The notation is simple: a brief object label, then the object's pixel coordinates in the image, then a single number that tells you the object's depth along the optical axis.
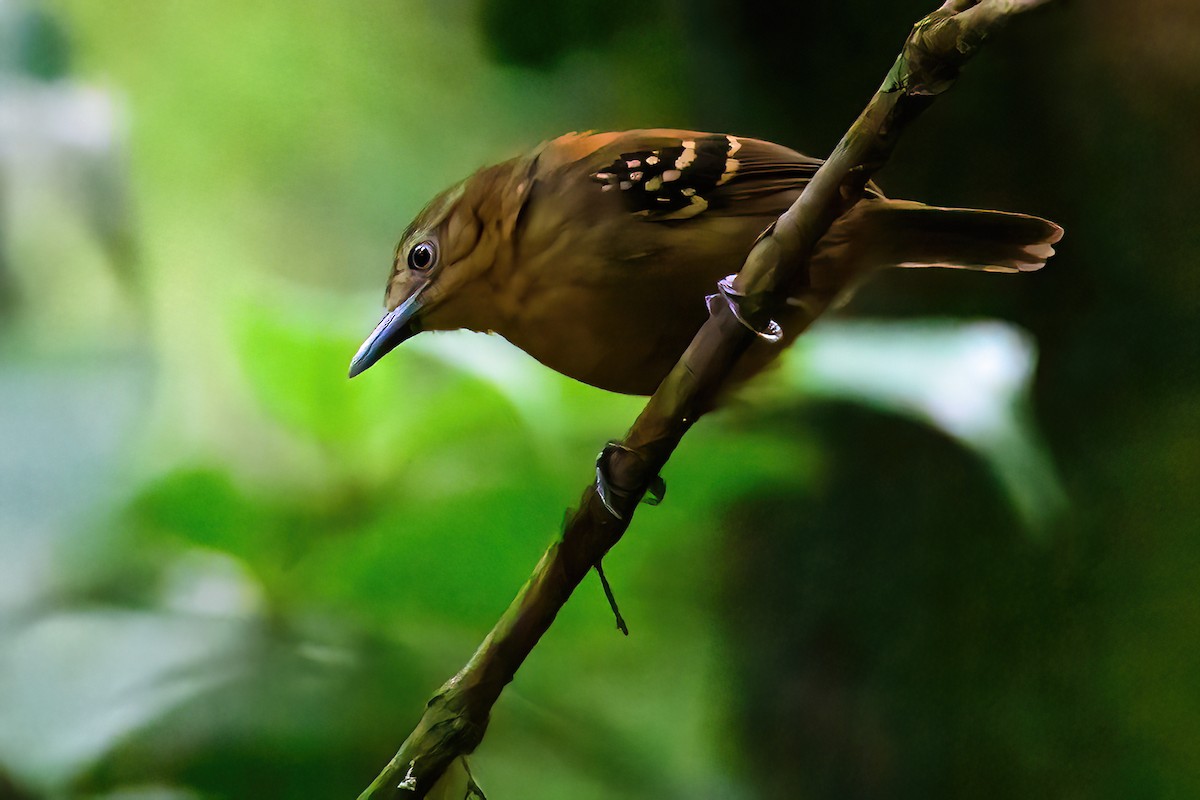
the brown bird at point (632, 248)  3.47
